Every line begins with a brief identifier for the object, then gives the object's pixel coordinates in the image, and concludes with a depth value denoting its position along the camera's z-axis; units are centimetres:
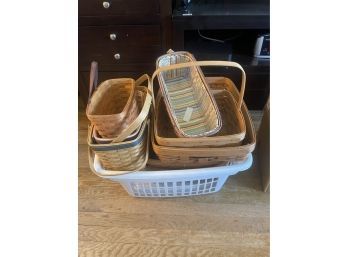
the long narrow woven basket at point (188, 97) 88
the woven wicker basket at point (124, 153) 73
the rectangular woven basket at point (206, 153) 77
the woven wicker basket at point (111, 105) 72
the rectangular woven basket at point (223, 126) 76
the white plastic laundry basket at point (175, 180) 81
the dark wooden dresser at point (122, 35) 100
